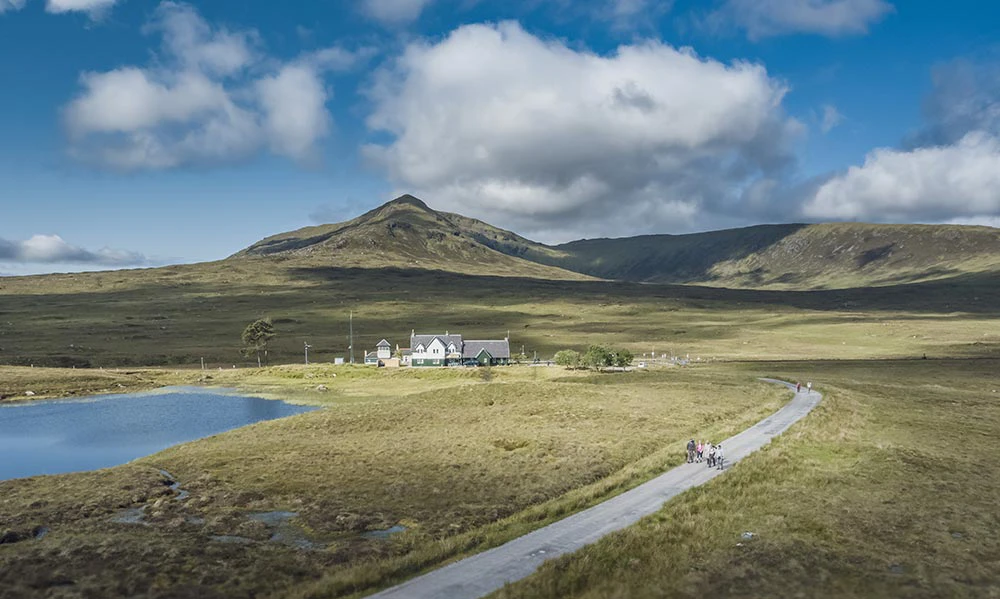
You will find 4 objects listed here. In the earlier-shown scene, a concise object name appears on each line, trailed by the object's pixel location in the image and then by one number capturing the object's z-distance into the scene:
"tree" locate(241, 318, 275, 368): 138.88
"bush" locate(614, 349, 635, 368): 122.12
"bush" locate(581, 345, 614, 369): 116.12
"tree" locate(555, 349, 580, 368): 120.44
